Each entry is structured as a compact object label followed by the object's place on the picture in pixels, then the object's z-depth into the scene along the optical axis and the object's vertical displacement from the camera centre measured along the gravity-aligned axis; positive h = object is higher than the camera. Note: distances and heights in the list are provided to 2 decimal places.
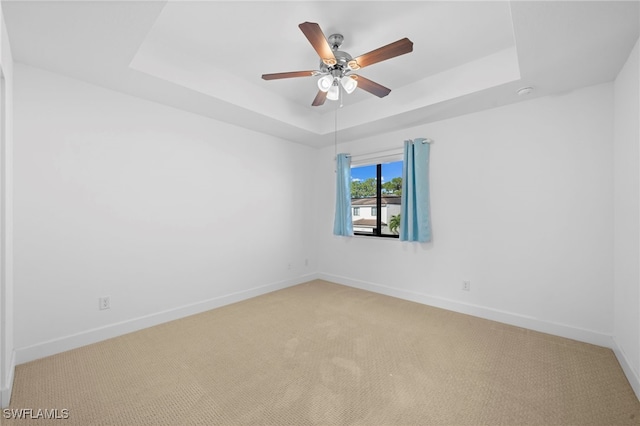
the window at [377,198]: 4.09 +0.23
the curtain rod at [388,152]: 3.53 +0.88
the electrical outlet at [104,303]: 2.57 -0.82
